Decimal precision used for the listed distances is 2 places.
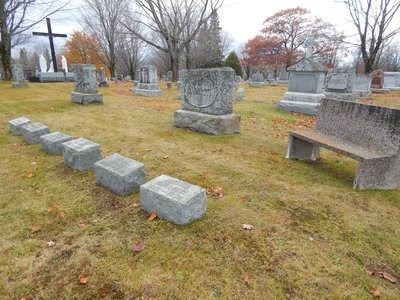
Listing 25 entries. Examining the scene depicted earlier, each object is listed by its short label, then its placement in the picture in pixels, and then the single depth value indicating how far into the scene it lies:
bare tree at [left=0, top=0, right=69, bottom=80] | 18.03
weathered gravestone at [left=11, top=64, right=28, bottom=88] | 15.06
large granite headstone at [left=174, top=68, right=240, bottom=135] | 6.40
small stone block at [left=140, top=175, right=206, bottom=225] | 2.71
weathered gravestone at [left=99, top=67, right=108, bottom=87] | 21.12
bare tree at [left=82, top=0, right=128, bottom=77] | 27.00
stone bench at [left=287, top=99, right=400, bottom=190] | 3.58
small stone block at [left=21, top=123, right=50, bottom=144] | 5.64
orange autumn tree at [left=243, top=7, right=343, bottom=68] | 38.91
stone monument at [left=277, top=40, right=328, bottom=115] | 9.80
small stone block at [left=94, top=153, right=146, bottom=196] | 3.36
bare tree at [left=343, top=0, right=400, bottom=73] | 19.28
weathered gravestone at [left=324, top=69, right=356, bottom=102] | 12.11
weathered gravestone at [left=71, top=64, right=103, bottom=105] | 10.38
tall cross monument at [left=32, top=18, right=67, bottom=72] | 20.58
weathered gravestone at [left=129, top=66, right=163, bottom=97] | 15.55
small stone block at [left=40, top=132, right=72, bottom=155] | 4.91
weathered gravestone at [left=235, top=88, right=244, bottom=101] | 13.81
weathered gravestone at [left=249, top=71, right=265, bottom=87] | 26.23
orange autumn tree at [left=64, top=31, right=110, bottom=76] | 41.78
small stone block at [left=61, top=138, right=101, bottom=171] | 4.14
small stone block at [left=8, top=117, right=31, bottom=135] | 6.29
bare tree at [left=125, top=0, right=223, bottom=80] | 20.47
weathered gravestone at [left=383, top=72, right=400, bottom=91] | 22.32
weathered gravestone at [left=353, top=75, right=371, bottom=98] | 17.56
